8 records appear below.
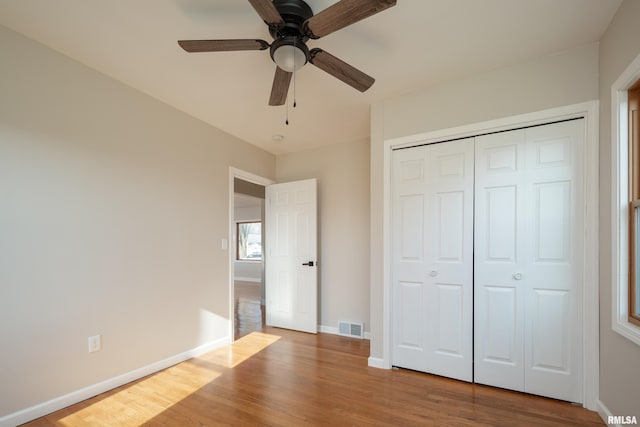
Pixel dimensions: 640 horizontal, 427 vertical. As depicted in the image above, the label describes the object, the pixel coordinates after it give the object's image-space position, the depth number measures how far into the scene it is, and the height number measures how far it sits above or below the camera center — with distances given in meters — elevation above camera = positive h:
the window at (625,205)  1.73 +0.07
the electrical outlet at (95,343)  2.27 -0.99
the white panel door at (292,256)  3.97 -0.56
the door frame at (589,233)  2.04 -0.12
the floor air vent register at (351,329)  3.73 -1.46
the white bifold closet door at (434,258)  2.52 -0.38
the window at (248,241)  9.62 -0.82
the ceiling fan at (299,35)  1.39 +0.98
